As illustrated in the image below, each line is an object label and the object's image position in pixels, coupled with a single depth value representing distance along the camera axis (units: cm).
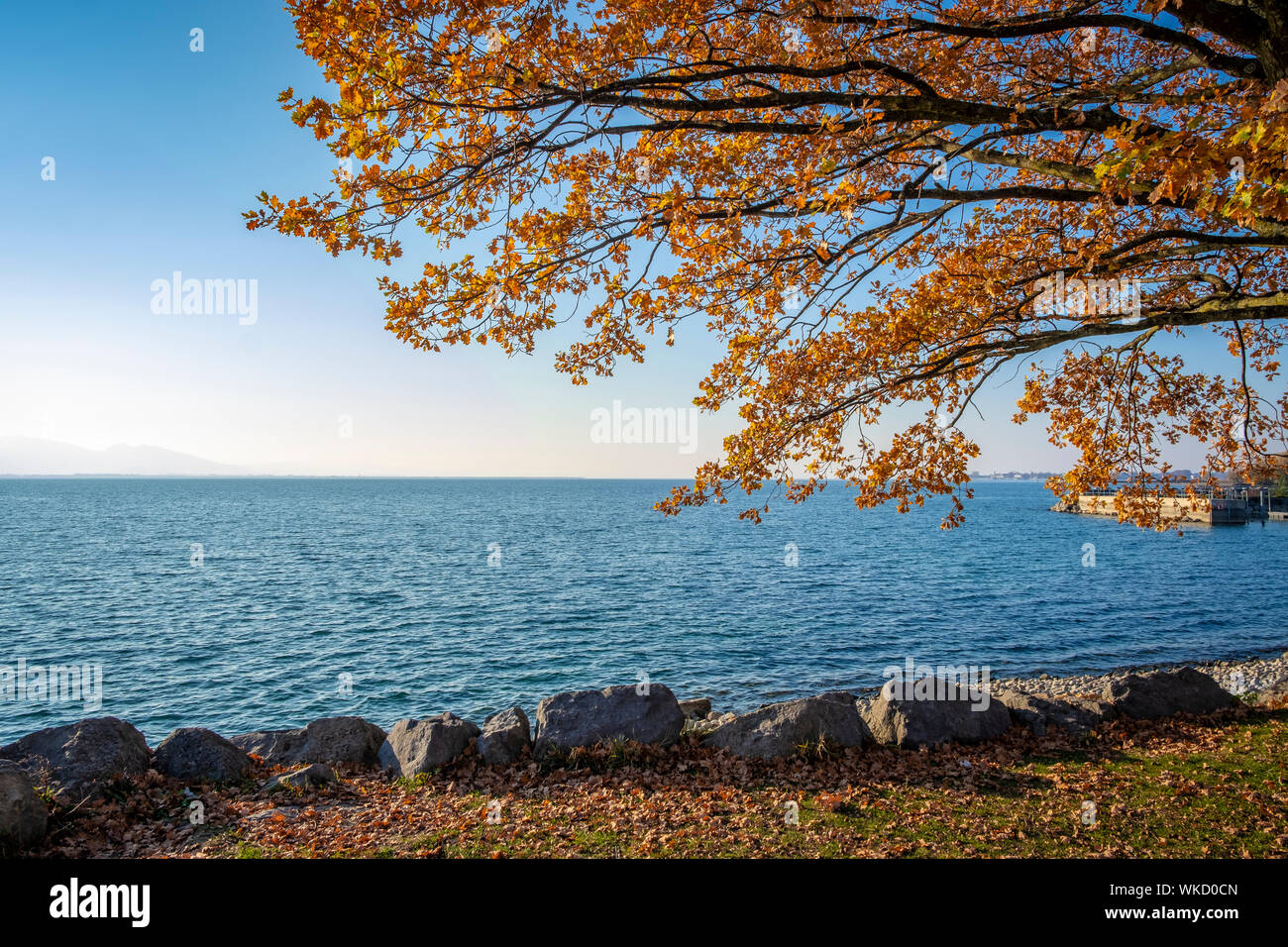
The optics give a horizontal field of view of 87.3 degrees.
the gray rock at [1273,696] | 1381
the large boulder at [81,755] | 955
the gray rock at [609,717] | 1176
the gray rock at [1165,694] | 1312
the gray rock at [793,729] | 1128
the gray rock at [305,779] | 1050
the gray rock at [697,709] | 1677
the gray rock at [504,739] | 1160
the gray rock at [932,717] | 1168
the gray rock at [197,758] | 1084
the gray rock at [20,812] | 796
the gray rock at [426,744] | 1137
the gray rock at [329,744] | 1212
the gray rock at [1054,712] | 1231
